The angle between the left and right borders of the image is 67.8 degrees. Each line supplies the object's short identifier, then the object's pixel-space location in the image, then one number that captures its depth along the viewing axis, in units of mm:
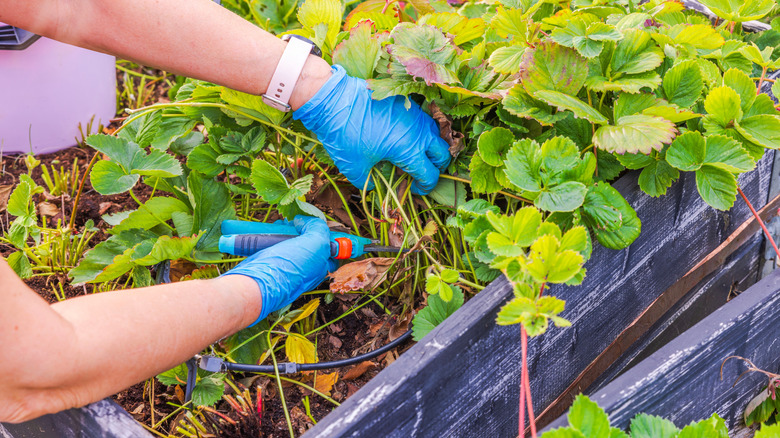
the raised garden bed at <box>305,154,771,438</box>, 649
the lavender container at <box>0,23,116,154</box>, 1347
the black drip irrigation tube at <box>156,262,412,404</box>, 866
